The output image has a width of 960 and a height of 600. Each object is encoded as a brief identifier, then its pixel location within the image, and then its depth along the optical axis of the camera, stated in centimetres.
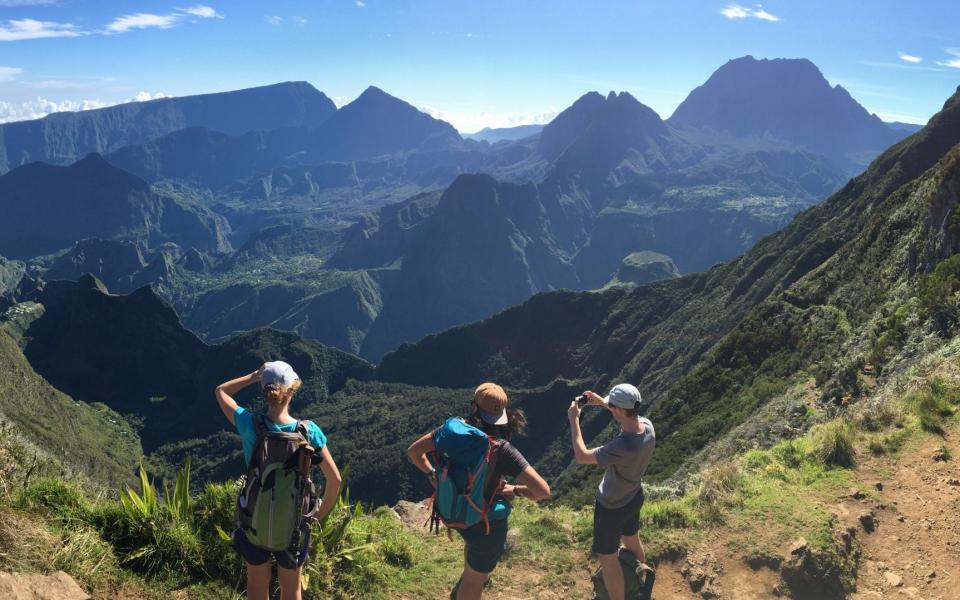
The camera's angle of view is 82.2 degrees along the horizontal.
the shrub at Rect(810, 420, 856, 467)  1119
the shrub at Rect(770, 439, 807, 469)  1182
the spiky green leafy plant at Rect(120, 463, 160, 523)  706
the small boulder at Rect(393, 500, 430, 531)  1339
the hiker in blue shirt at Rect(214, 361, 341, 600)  596
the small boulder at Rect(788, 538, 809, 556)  880
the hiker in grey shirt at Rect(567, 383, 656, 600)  736
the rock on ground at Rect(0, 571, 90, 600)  512
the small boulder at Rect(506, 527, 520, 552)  1009
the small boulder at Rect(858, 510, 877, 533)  940
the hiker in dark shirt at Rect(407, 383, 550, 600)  613
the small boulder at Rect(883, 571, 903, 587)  831
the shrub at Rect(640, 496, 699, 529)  1006
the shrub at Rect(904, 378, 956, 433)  1120
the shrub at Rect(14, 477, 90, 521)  662
